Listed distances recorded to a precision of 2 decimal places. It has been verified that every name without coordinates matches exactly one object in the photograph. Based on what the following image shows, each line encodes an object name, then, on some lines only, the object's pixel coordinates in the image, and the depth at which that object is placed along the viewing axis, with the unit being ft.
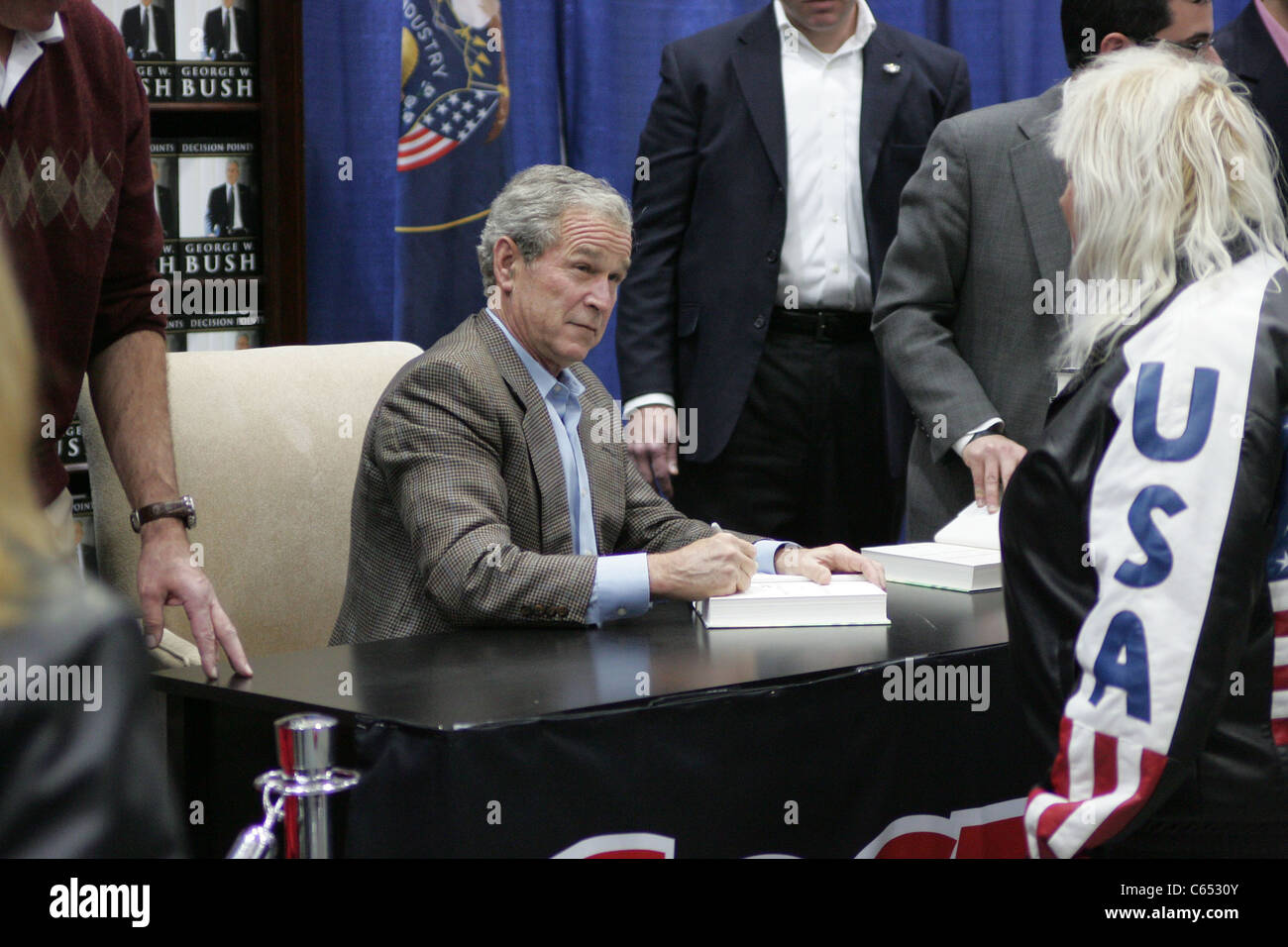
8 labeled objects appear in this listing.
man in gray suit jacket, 9.14
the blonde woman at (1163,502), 4.80
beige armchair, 8.63
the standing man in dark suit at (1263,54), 10.02
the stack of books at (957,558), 7.90
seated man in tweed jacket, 7.13
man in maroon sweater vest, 6.72
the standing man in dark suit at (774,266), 10.58
